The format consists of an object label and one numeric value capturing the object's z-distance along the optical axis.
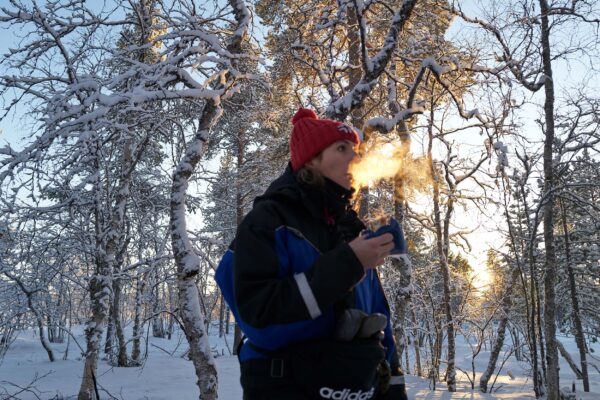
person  1.27
